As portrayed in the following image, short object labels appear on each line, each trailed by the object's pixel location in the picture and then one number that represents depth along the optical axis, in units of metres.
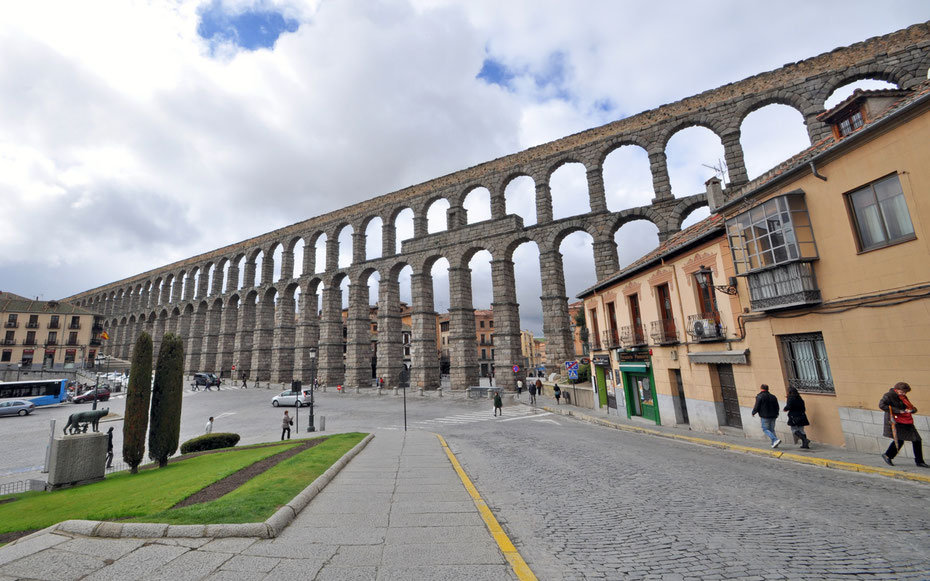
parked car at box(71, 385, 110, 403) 35.81
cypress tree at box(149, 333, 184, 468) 13.00
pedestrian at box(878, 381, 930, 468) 7.41
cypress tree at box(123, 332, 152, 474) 12.66
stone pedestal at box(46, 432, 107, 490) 11.16
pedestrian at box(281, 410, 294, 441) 17.64
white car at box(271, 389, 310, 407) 28.98
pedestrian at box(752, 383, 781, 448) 10.19
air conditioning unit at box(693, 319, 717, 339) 12.91
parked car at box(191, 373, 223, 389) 43.34
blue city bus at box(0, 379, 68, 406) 32.56
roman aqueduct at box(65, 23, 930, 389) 25.31
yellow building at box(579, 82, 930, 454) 7.88
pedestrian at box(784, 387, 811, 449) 9.59
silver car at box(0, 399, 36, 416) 29.88
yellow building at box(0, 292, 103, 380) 55.38
